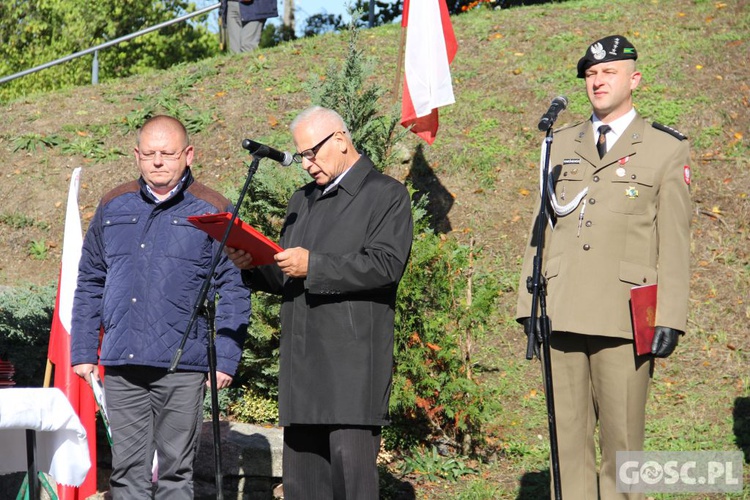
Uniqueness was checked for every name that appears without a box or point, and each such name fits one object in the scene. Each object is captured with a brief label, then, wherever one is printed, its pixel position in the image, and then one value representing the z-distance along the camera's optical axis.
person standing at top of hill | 15.94
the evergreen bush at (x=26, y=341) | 7.36
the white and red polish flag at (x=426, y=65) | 9.57
